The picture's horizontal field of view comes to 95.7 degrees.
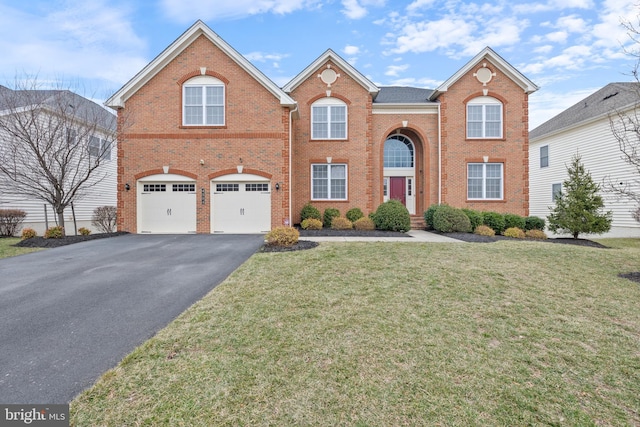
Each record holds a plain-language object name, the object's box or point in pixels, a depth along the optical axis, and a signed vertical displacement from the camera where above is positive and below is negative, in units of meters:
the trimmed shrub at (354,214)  14.99 -0.07
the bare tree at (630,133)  13.55 +4.17
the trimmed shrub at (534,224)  14.34 -0.61
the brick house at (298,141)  12.93 +3.62
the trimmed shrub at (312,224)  13.89 -0.53
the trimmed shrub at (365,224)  13.72 -0.54
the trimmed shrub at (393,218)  12.88 -0.25
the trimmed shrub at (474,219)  13.51 -0.33
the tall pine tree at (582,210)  11.88 +0.05
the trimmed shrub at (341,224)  14.03 -0.55
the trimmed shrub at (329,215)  14.92 -0.11
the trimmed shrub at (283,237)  8.66 -0.72
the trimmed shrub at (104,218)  14.83 -0.20
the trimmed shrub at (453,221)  13.06 -0.41
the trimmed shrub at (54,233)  10.49 -0.67
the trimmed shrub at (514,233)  12.68 -0.94
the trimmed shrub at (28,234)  10.69 -0.72
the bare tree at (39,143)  10.55 +2.70
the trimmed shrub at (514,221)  14.05 -0.45
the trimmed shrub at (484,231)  12.64 -0.84
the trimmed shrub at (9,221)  12.81 -0.28
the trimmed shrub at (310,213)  14.82 +0.00
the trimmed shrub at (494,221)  13.77 -0.44
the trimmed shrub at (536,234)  12.73 -1.01
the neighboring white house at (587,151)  15.63 +3.85
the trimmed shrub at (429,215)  14.59 -0.14
